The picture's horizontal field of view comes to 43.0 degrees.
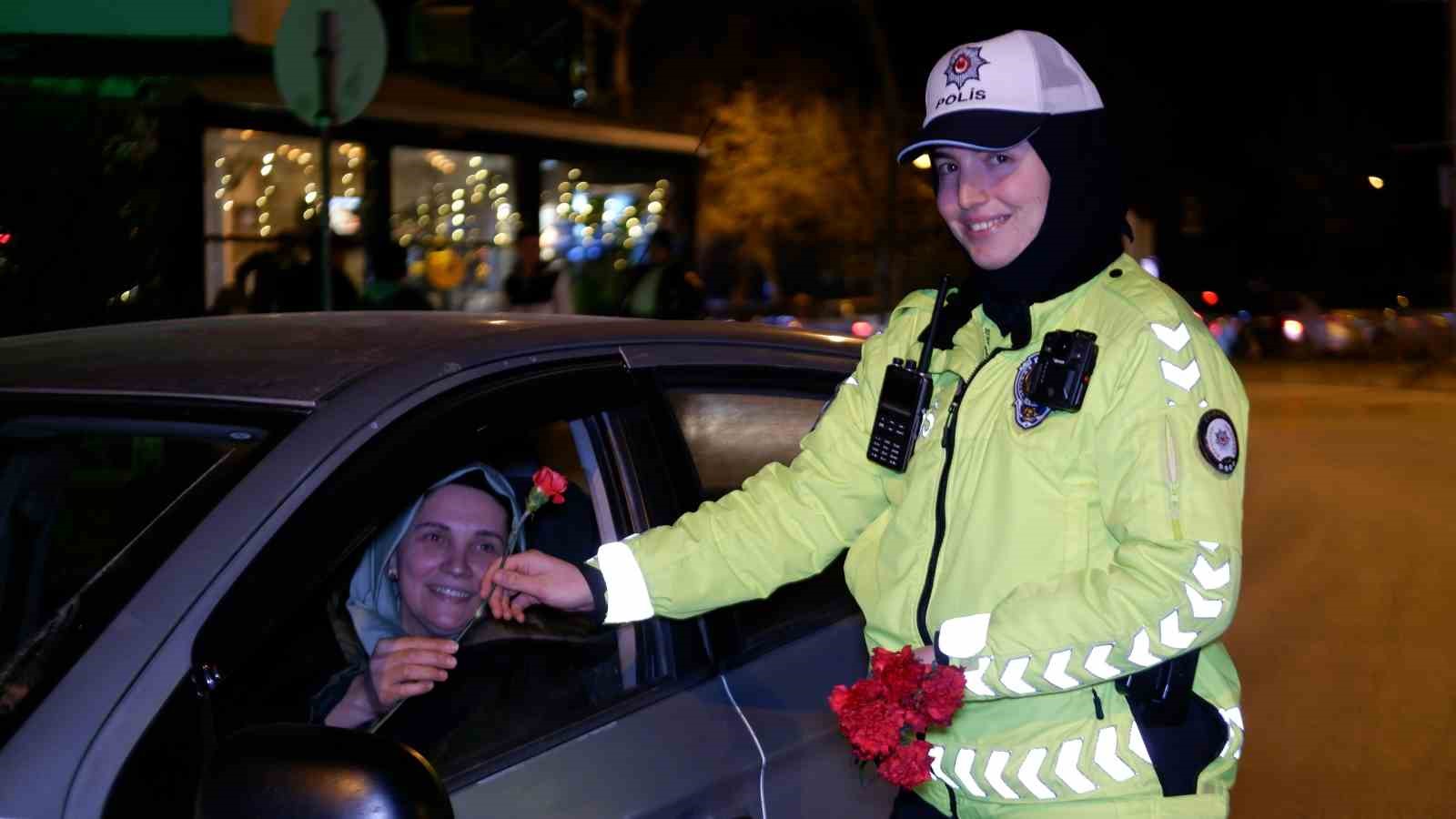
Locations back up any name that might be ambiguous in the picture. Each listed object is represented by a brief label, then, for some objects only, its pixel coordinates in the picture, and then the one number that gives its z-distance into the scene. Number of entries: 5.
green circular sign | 7.61
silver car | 2.11
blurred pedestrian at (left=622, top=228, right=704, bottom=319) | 12.30
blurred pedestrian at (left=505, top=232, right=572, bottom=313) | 12.18
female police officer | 2.20
